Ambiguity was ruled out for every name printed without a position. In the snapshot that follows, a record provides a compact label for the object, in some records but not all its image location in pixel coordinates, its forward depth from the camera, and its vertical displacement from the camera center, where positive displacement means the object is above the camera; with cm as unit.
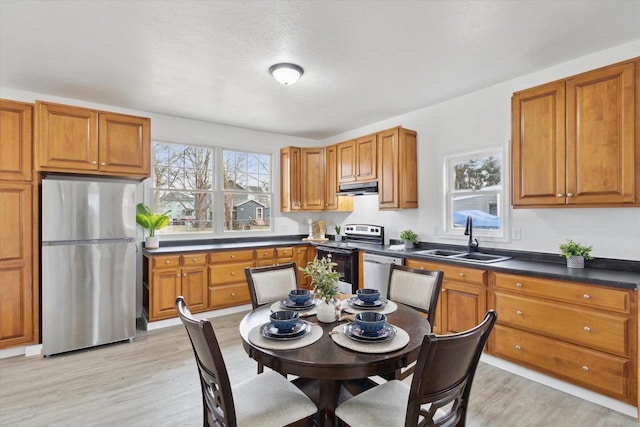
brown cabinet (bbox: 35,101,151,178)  310 +76
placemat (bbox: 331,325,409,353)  142 -61
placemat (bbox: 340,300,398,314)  195 -60
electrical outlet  315 -20
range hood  430 +36
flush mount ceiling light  279 +126
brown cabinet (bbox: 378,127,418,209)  396 +57
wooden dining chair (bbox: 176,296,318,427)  129 -90
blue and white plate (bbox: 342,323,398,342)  150 -59
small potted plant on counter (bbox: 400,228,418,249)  405 -31
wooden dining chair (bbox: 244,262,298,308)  238 -53
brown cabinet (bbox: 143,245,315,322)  374 -80
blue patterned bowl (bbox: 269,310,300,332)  157 -55
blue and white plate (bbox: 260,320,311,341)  154 -59
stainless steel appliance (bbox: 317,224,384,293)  414 -46
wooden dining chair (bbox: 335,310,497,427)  114 -71
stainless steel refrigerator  305 -50
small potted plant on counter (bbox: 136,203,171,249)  388 -8
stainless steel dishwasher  365 -66
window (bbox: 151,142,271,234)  440 +39
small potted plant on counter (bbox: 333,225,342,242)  515 -33
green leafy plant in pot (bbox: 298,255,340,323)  173 -40
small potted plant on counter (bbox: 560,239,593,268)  262 -34
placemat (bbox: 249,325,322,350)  146 -61
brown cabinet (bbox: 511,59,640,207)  226 +57
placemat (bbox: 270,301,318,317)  192 -60
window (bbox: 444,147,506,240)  337 +24
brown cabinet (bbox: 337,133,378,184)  432 +79
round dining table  132 -63
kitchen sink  313 -44
